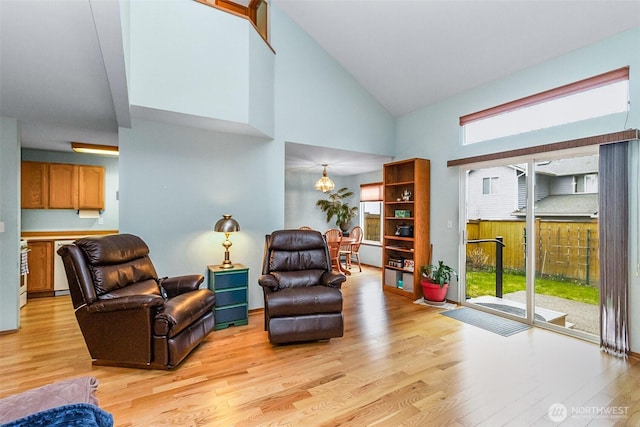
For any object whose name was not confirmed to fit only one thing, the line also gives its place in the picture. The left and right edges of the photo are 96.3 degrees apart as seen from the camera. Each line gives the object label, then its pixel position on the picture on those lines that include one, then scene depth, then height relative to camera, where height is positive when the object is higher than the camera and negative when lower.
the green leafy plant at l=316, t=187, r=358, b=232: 7.19 +0.16
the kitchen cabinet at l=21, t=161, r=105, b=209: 4.49 +0.47
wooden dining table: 5.73 -0.68
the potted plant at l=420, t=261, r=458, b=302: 4.07 -0.96
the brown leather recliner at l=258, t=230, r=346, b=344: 2.77 -0.77
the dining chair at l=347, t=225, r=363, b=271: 6.34 -0.59
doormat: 3.21 -1.28
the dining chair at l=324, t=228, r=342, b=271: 5.73 -0.55
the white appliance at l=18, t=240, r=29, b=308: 3.66 -0.72
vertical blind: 2.65 -0.30
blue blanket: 0.76 -0.56
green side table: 3.24 -0.91
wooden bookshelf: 4.44 -0.17
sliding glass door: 3.06 -0.31
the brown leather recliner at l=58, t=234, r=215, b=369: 2.32 -0.84
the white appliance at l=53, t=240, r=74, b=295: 4.35 -0.91
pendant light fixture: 5.64 +0.61
